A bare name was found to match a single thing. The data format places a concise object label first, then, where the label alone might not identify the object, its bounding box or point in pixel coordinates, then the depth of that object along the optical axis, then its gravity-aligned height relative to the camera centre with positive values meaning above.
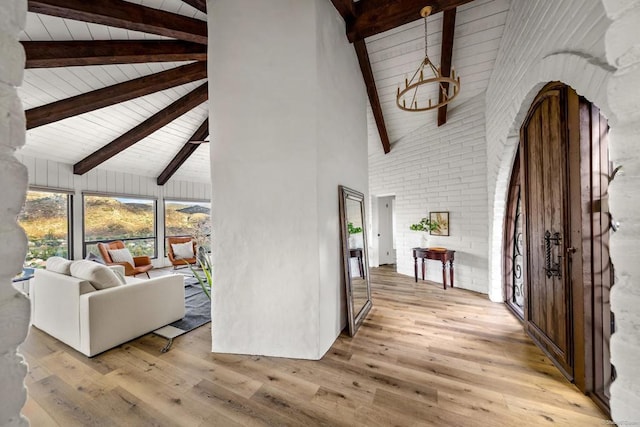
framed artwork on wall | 4.64 -0.19
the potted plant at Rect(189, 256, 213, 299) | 2.94 -0.63
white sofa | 2.42 -0.97
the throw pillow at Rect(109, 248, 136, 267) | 5.18 -0.83
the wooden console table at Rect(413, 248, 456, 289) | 4.31 -0.76
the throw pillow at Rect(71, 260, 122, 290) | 2.60 -0.61
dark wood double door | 1.78 -0.21
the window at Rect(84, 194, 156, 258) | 5.62 -0.16
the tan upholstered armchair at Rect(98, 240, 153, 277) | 5.08 -0.97
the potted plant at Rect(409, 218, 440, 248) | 4.79 -0.29
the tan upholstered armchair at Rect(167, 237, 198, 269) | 6.00 -0.95
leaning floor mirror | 2.82 -0.52
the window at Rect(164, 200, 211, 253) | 7.06 -0.06
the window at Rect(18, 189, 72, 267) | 4.70 -0.14
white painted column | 2.33 +0.35
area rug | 2.81 -1.33
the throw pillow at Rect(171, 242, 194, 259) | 6.21 -0.87
